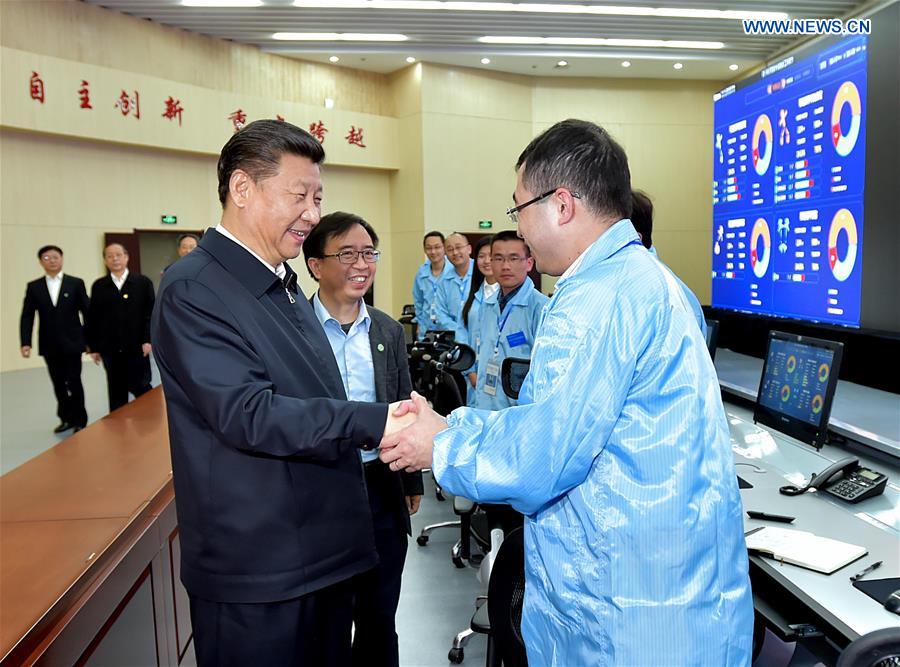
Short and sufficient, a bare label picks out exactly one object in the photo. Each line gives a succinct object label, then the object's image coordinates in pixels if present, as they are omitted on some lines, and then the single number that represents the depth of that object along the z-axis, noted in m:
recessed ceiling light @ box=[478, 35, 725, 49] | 9.97
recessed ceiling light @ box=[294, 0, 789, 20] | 8.41
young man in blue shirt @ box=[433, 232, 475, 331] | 6.18
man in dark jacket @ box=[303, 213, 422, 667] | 2.02
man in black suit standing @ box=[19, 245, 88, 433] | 5.78
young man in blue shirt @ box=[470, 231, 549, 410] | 3.31
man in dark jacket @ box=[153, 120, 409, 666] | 1.23
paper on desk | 1.67
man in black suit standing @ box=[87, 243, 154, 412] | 5.77
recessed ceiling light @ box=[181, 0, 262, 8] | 8.31
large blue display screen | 5.36
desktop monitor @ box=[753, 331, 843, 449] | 2.30
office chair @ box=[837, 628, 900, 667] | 0.90
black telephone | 2.12
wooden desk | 1.35
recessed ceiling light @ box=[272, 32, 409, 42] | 9.67
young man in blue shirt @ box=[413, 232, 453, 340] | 6.87
